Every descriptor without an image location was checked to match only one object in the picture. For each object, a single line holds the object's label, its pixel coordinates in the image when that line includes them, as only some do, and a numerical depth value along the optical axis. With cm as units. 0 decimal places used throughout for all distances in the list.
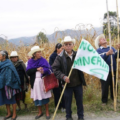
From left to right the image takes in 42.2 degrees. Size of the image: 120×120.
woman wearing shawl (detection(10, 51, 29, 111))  454
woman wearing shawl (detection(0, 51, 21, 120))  402
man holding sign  349
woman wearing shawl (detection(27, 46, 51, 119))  397
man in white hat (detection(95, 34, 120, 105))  438
